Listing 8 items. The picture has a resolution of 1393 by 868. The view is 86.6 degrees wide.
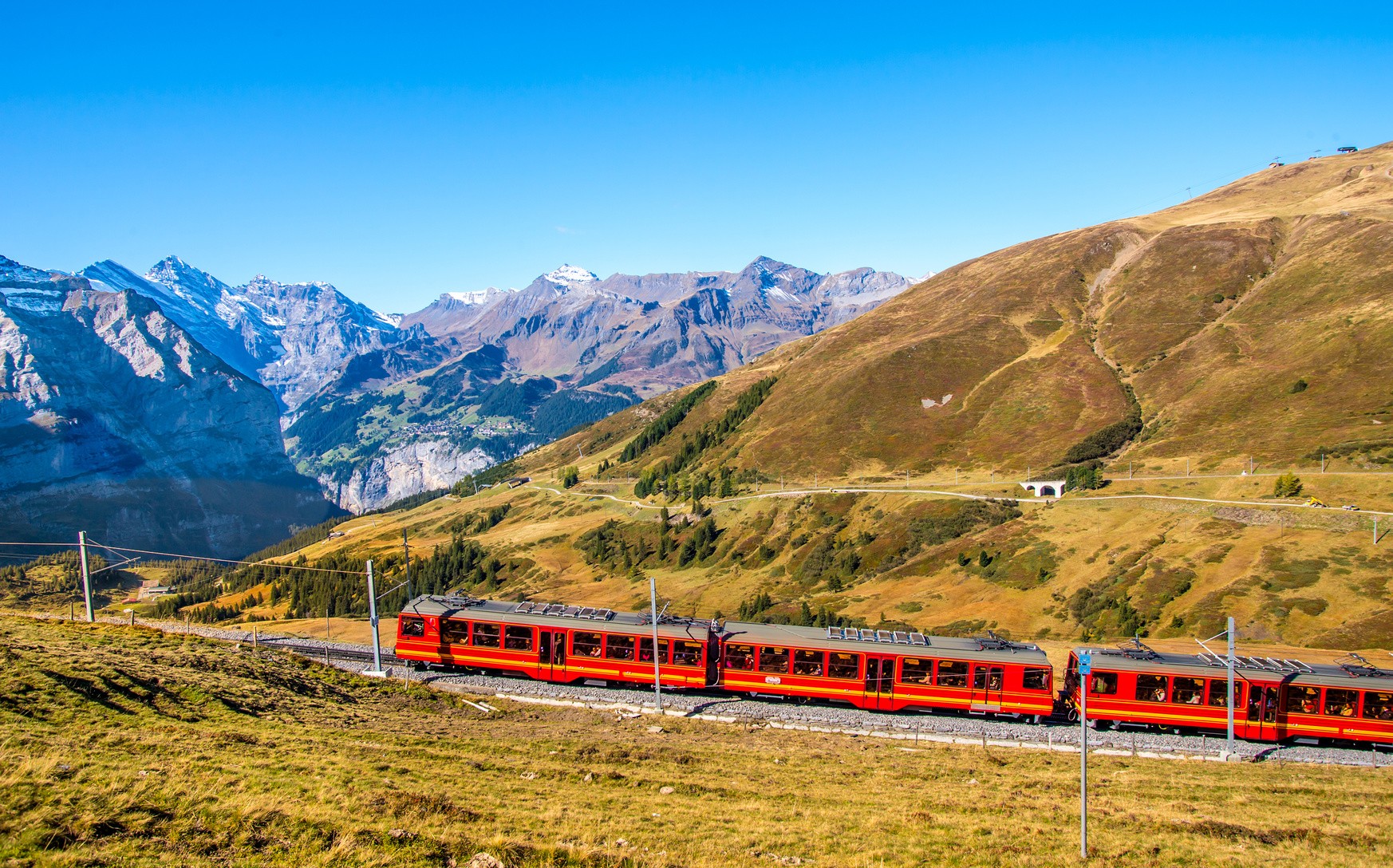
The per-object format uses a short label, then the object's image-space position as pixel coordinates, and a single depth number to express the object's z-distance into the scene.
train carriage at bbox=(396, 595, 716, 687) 42.69
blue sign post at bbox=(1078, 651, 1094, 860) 20.83
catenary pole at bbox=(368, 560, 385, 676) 42.94
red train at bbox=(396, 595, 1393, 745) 36.25
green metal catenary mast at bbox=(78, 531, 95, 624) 51.25
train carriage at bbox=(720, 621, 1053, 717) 39.44
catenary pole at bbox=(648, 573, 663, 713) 40.00
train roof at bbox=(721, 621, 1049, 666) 39.97
